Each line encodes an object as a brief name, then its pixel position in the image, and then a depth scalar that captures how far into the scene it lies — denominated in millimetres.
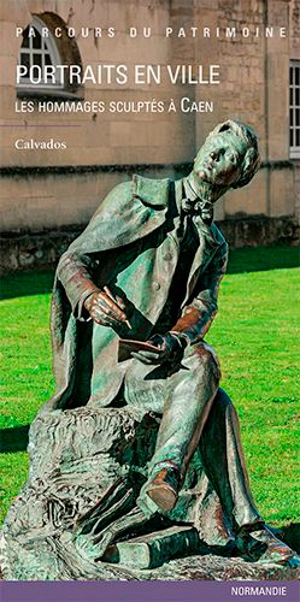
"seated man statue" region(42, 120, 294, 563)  10210
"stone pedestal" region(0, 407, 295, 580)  9958
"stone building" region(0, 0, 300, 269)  33044
